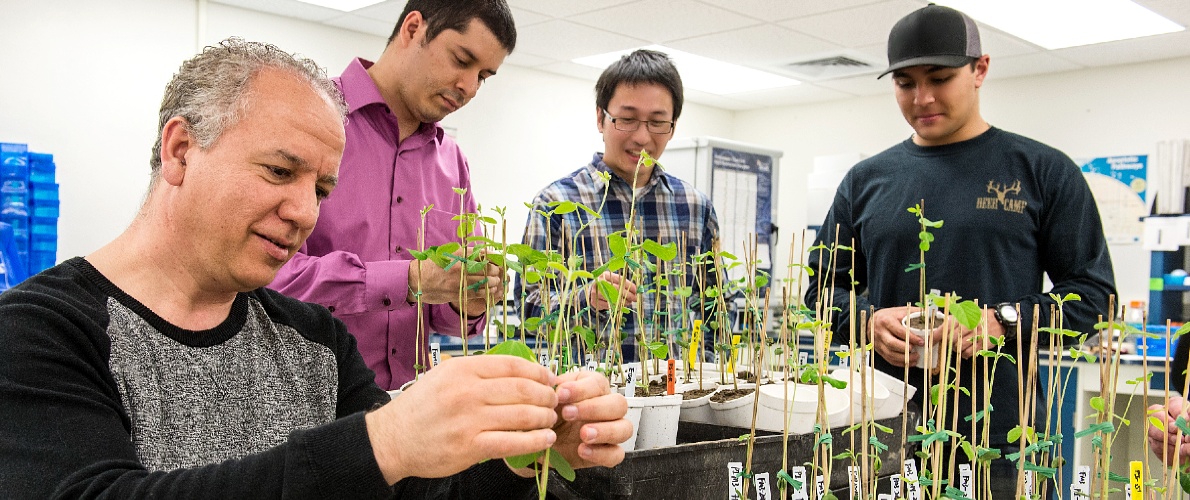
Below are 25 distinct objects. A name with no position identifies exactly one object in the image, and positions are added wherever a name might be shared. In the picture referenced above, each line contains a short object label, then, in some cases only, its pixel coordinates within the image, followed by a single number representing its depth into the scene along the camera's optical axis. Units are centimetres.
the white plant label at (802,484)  104
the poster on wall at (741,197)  563
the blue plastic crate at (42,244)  394
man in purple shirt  159
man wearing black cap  179
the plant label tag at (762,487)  107
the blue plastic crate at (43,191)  396
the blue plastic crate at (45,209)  395
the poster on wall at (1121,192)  593
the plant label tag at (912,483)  98
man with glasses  213
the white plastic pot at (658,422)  125
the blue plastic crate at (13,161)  388
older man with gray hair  71
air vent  605
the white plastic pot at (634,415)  120
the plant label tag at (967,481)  102
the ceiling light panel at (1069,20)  474
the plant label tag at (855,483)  106
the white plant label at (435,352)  138
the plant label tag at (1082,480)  107
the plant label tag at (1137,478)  110
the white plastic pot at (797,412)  134
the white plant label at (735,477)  109
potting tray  105
